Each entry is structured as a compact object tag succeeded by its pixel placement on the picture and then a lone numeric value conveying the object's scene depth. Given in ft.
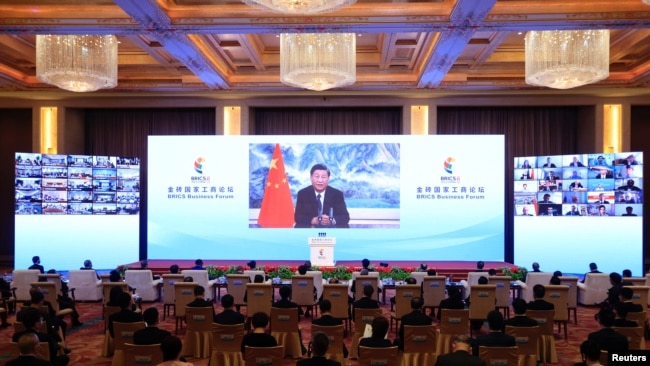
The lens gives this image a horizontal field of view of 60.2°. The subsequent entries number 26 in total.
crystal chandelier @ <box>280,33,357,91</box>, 29.99
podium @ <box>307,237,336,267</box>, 38.27
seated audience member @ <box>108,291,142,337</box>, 20.75
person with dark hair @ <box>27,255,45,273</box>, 35.02
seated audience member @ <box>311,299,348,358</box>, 19.66
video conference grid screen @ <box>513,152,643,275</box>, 41.83
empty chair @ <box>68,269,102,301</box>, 34.53
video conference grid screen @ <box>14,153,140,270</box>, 44.57
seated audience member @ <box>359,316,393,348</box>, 16.21
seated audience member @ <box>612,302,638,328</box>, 19.83
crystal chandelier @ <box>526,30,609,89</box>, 29.07
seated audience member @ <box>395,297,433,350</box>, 19.75
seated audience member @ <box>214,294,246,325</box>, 19.93
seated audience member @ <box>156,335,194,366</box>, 13.70
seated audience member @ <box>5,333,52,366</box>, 13.43
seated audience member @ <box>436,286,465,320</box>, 23.41
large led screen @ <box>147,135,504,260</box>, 45.80
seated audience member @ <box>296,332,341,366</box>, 13.61
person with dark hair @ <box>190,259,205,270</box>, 35.22
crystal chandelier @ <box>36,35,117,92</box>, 30.07
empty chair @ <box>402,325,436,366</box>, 19.60
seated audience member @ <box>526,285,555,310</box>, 23.02
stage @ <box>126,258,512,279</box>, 40.01
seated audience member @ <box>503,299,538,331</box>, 19.84
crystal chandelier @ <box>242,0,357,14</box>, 20.38
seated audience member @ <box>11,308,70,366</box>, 17.25
